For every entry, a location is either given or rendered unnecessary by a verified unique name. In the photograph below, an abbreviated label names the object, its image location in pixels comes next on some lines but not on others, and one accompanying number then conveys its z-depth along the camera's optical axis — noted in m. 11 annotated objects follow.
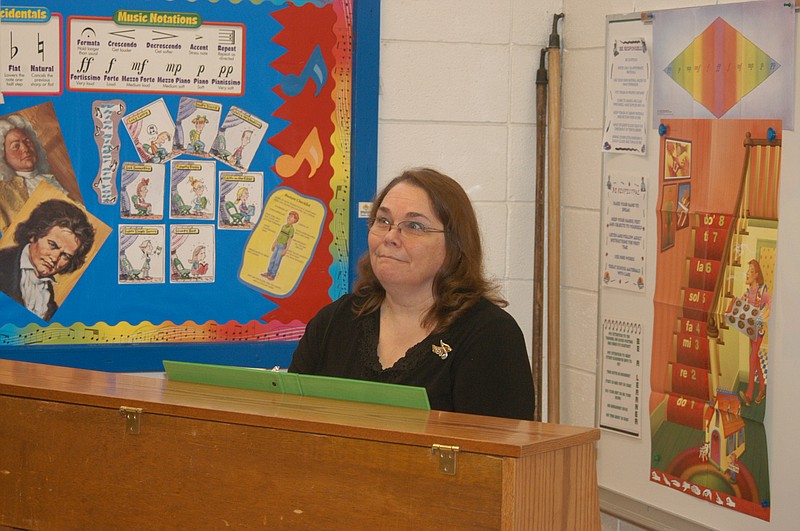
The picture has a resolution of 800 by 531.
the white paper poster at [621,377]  5.67
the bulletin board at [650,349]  4.68
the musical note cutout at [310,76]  6.06
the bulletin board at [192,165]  5.67
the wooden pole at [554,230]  6.28
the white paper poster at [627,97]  5.57
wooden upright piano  2.75
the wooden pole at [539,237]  6.37
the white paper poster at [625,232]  5.62
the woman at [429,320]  4.06
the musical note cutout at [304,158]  6.09
